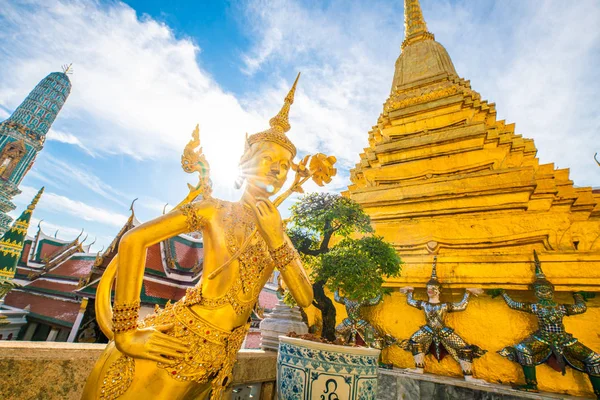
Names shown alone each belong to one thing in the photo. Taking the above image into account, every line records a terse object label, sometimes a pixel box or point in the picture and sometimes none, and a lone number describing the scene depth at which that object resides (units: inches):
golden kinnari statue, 57.1
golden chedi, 179.9
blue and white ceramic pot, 80.4
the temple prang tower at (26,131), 1294.3
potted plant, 81.6
